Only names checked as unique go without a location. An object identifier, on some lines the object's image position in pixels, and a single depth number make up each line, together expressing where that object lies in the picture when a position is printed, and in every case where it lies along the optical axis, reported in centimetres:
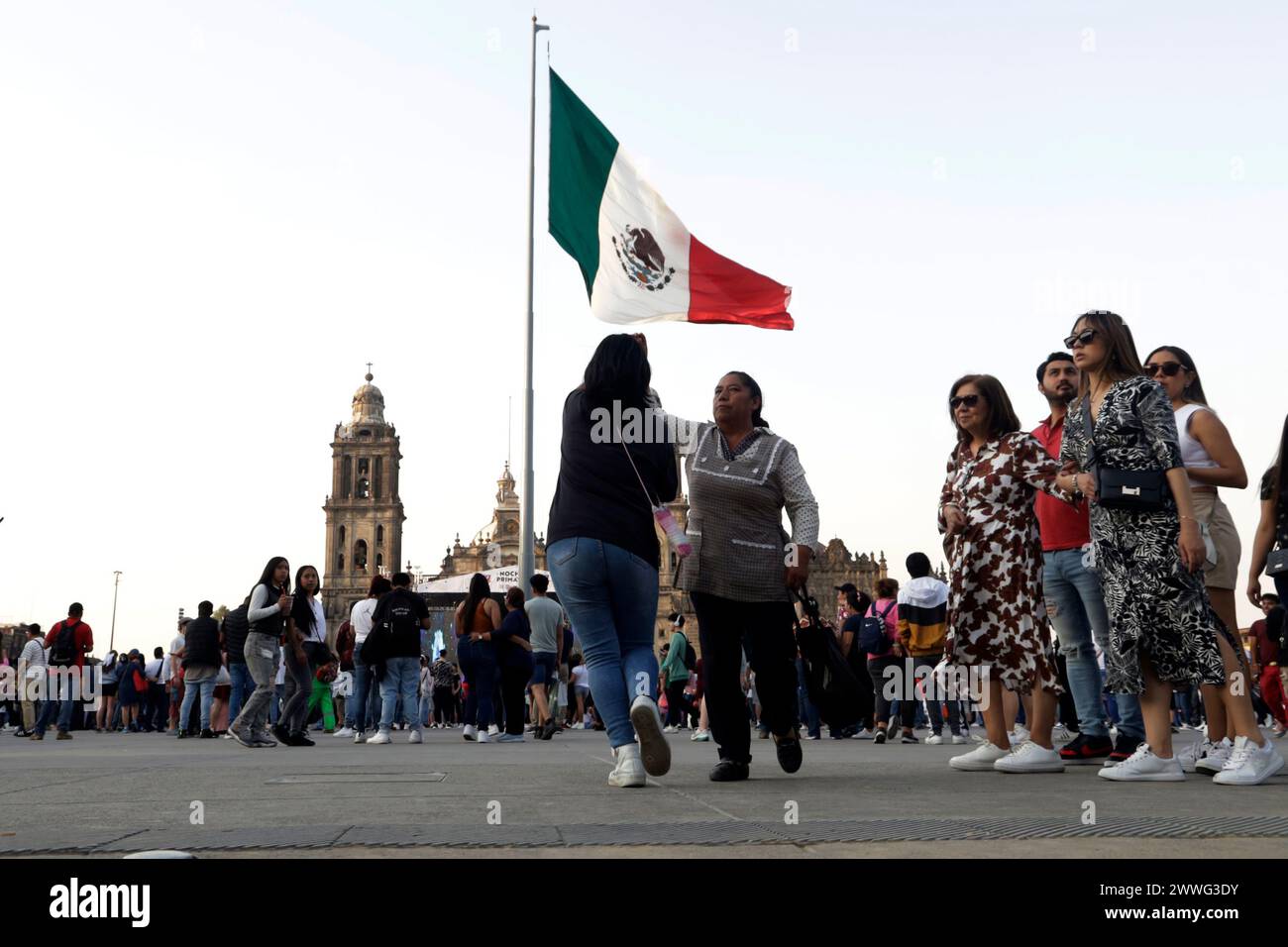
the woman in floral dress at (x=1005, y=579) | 659
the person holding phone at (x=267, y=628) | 1174
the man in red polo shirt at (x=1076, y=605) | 703
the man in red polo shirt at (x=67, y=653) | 1650
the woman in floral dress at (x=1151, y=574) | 557
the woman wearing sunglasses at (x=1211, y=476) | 624
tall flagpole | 1766
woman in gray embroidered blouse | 613
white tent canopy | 6190
